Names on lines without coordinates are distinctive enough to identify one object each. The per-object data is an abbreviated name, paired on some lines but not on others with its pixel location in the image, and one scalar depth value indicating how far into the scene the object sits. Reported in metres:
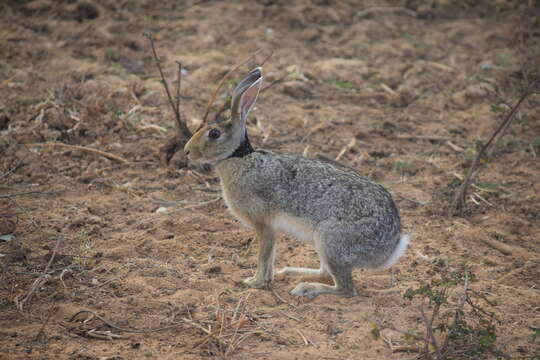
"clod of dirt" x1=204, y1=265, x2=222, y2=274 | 11.13
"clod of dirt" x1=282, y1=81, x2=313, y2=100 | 18.72
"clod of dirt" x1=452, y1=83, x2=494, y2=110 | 18.89
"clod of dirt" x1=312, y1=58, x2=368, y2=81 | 19.75
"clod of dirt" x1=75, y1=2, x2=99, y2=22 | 21.17
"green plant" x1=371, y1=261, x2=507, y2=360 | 8.08
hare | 10.35
